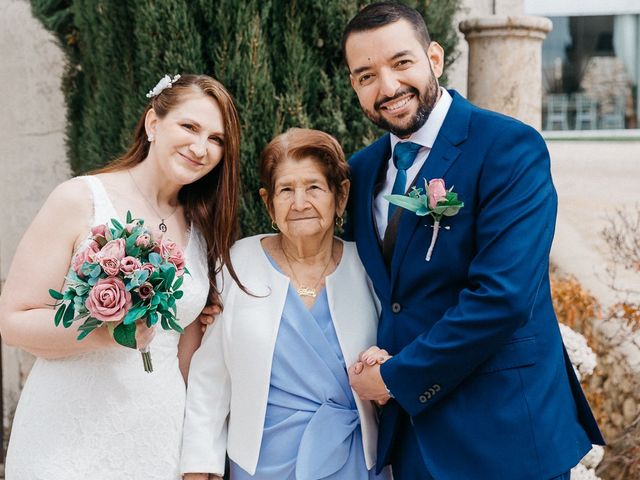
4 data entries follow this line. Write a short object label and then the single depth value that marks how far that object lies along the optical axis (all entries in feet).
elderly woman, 8.57
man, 7.52
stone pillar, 14.35
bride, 8.20
